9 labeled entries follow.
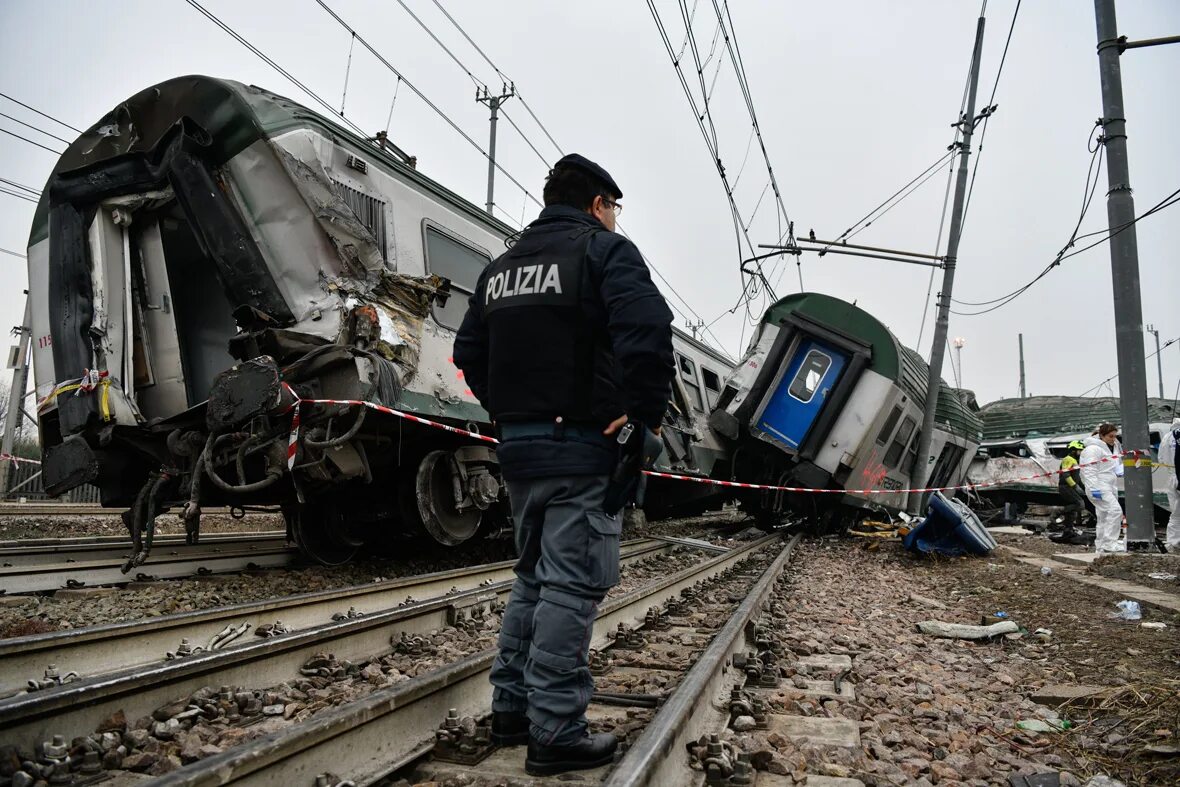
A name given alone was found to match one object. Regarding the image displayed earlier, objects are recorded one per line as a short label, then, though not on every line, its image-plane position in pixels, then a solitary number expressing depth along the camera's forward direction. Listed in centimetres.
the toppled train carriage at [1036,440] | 1769
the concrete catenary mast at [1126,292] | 899
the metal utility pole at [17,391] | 2039
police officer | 227
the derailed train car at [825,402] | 1070
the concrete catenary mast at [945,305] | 1285
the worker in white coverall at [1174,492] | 915
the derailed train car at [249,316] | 514
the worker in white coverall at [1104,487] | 1021
